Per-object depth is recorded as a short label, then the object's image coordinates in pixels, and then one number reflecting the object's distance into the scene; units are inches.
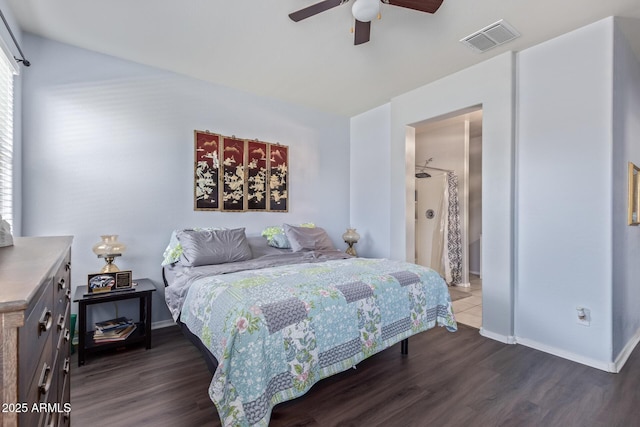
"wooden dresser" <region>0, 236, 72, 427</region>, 21.2
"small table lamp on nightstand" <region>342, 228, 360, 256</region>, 163.6
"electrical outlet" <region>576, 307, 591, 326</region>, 94.3
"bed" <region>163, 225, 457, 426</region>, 58.4
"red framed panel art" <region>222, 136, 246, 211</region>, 140.2
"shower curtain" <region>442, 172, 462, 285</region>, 189.3
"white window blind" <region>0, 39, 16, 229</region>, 84.0
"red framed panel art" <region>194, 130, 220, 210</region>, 133.0
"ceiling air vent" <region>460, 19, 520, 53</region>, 95.0
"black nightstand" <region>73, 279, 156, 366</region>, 91.8
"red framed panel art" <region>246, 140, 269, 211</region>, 147.6
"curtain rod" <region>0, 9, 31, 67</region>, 79.4
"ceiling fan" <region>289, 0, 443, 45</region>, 73.0
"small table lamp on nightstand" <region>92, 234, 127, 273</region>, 102.1
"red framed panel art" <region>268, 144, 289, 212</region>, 154.5
